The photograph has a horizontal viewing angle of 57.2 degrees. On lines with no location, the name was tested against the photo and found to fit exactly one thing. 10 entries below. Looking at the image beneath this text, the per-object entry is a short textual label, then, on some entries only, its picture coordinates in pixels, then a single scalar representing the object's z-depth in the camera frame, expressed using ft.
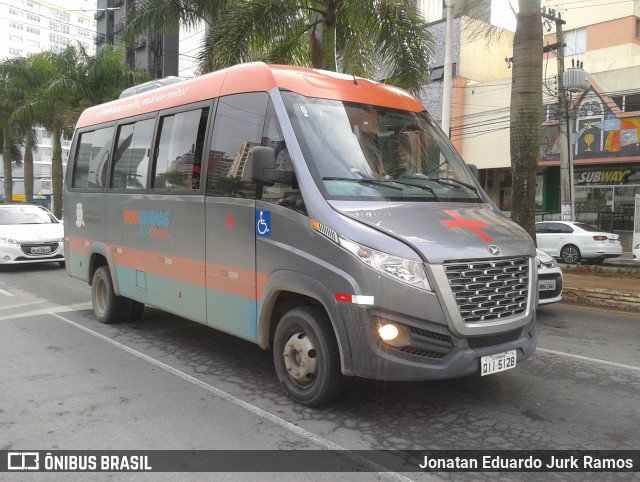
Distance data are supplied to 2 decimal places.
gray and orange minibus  13.30
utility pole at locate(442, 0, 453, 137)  55.31
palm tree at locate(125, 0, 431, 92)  43.52
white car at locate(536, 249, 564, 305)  27.81
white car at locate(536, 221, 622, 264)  62.28
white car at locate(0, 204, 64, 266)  43.52
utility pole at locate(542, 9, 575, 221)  66.44
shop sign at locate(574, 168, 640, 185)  79.36
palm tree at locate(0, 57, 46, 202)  91.50
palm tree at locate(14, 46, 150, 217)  77.10
